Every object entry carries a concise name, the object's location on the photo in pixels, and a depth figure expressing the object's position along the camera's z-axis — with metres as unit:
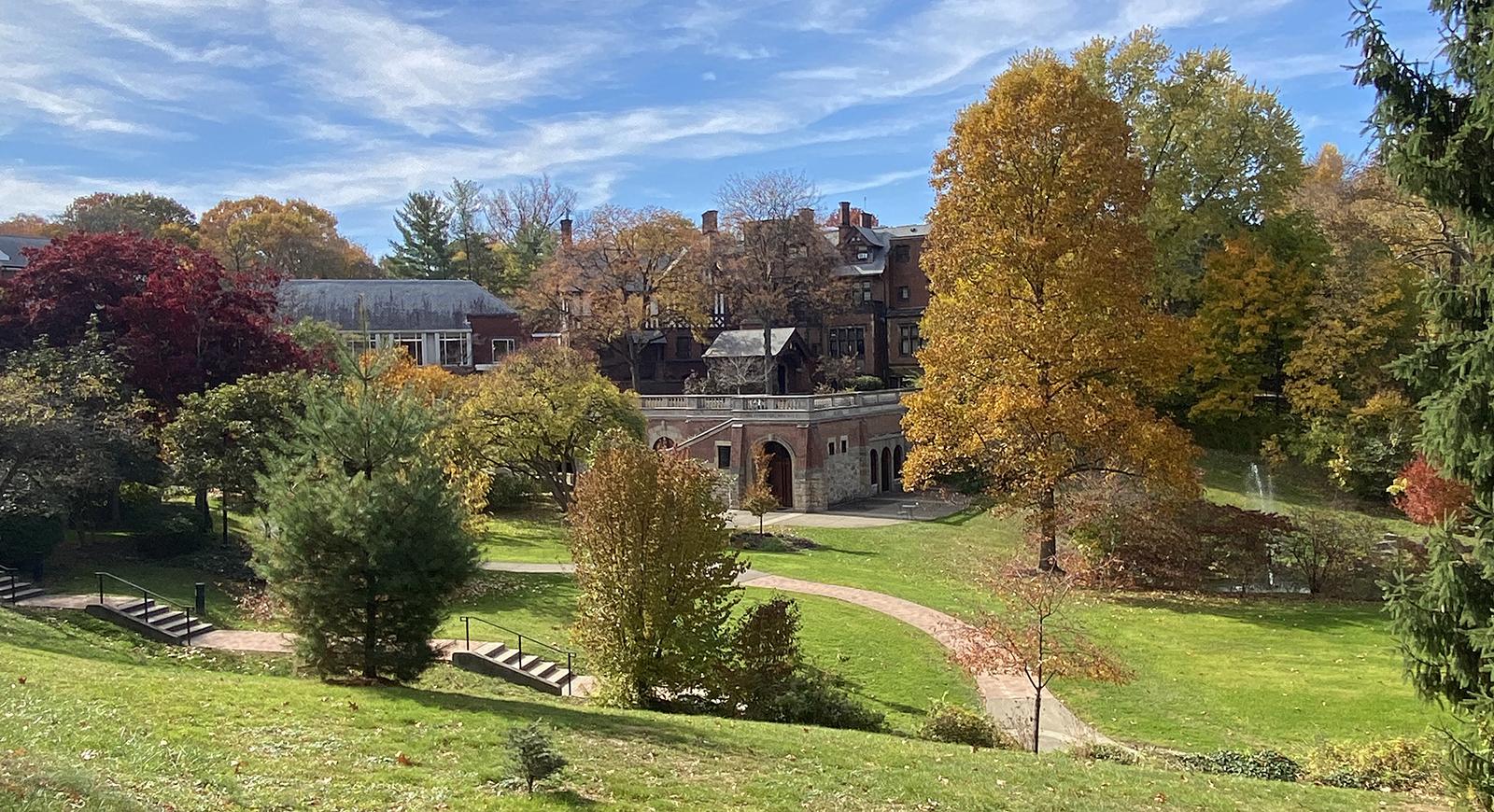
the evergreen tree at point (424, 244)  75.69
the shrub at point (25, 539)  22.42
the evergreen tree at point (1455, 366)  9.68
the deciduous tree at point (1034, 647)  15.18
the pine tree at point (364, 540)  13.85
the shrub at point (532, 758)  8.91
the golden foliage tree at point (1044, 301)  24.42
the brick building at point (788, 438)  40.25
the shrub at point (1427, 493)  24.09
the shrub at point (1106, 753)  14.04
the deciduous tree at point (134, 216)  69.50
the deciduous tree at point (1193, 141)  38.88
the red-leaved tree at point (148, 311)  27.92
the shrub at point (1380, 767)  12.86
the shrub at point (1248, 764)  13.50
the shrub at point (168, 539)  26.05
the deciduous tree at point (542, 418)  33.69
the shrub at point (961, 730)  14.52
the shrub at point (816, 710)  15.42
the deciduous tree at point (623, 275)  53.00
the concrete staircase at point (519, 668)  17.92
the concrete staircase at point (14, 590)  20.50
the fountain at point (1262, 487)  34.38
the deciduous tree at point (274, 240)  72.56
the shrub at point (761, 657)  15.81
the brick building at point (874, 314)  58.88
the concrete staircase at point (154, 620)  19.70
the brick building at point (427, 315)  56.69
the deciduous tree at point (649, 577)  15.36
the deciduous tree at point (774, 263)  52.25
